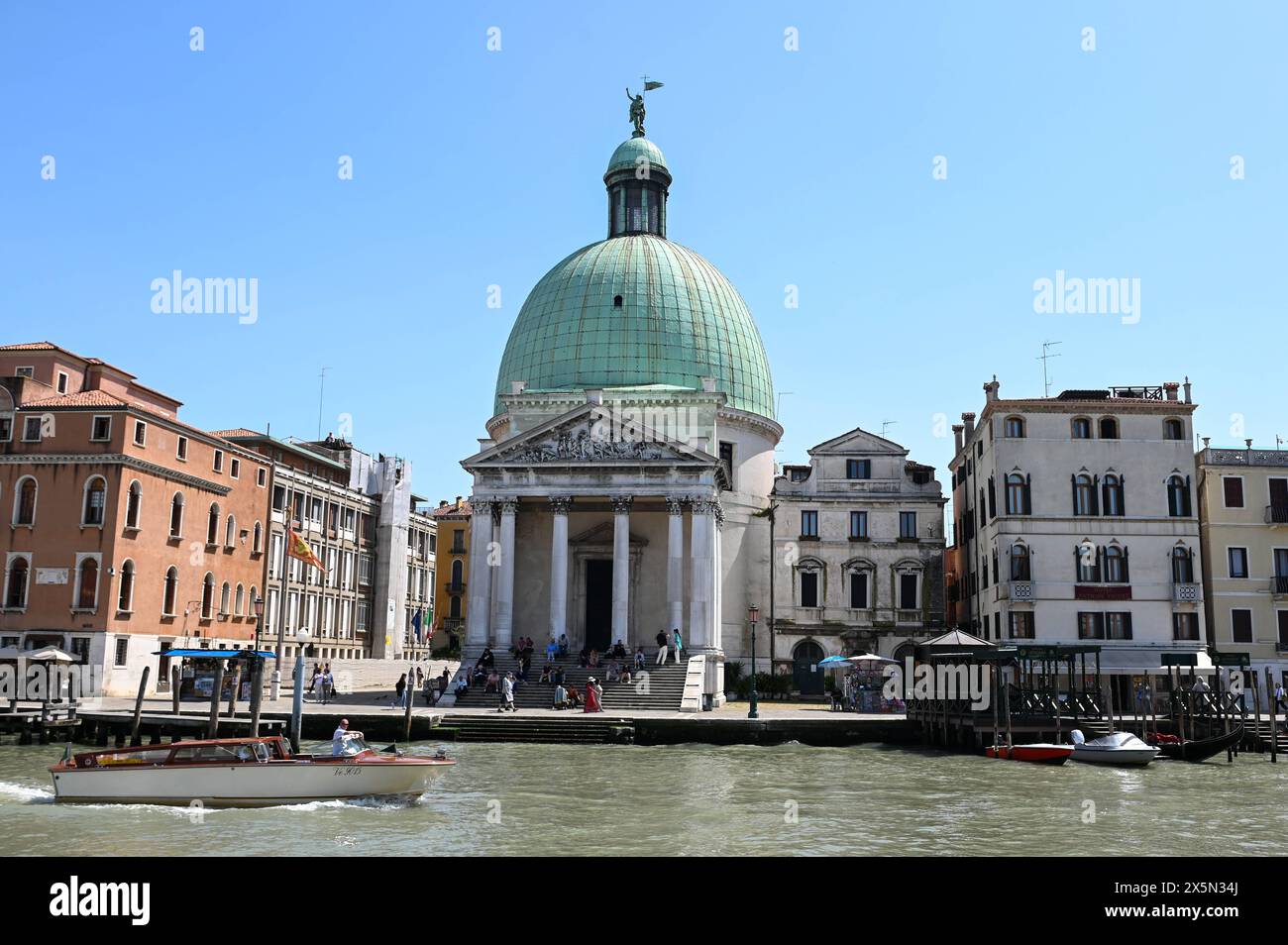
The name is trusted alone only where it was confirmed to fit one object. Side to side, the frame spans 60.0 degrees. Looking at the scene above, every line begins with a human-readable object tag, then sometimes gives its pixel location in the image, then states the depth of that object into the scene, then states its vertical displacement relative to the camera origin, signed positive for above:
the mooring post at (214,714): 28.53 -2.19
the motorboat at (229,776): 20.09 -2.66
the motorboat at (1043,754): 29.16 -3.14
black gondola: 31.50 -3.22
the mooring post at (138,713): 29.79 -2.31
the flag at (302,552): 42.25 +2.89
